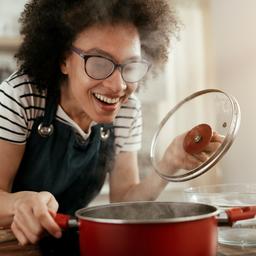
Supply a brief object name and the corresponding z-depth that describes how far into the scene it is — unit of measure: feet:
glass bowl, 2.50
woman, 3.12
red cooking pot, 1.73
